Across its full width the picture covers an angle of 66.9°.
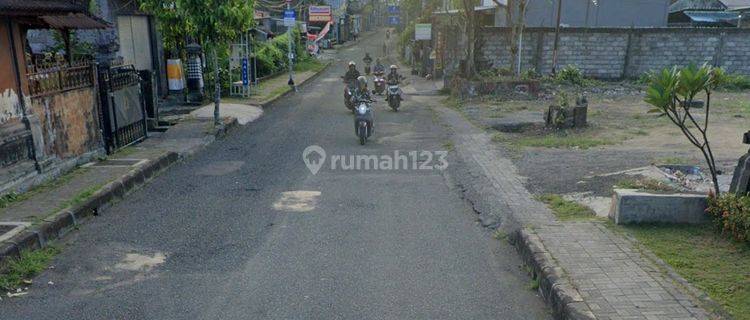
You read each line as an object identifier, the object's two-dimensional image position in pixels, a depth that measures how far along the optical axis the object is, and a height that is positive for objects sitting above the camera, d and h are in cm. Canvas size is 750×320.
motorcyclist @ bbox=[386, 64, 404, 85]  1905 -118
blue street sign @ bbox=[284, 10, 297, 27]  2564 +111
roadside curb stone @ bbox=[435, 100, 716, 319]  471 -217
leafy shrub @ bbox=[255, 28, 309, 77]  2962 -67
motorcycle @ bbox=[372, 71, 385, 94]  2261 -162
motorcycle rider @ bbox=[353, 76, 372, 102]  1359 -122
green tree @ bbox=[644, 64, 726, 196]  630 -51
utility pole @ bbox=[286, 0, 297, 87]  2606 -92
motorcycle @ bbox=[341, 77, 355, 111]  1767 -181
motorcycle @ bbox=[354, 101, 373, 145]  1275 -176
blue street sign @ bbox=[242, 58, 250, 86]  2059 -113
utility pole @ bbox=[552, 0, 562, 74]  2313 -29
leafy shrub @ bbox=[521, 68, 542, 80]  2202 -132
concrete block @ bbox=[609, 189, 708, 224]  662 -192
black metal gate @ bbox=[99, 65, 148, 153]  1095 -128
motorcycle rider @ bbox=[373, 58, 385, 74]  2308 -109
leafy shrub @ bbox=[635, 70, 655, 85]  2358 -162
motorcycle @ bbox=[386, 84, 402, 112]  1873 -177
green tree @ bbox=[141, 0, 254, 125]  1491 +70
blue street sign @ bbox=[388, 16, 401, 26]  6662 +250
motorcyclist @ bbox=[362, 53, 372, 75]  3188 -150
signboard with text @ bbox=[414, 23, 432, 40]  3216 +59
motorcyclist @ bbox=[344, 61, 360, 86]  1580 -94
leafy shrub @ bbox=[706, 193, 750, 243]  584 -183
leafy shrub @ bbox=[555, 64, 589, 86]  2284 -143
